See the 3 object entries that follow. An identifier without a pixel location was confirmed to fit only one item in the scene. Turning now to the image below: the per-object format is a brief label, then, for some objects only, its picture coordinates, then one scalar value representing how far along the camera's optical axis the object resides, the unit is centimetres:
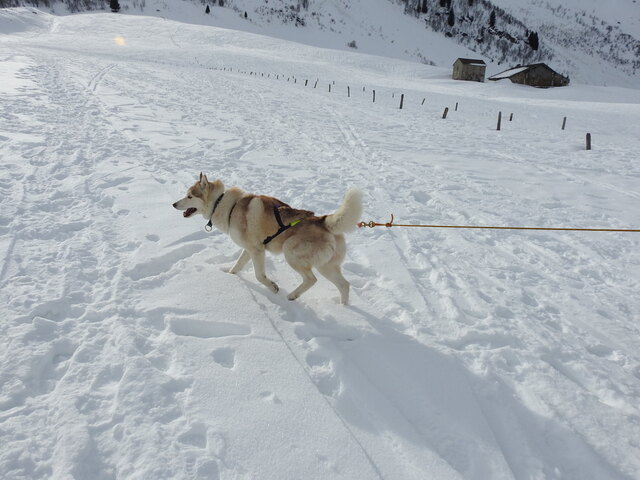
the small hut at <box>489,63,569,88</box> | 5231
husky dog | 448
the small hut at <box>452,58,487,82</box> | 5531
